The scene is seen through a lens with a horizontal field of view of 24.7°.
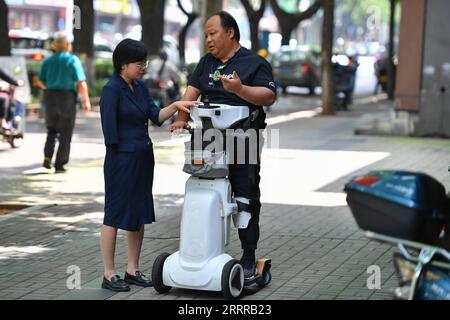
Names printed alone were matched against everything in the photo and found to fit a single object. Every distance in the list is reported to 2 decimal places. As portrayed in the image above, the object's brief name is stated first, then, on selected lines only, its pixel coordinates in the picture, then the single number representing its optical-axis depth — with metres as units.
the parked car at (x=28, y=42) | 31.56
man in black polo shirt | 6.77
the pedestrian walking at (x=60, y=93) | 12.83
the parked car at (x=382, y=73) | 32.81
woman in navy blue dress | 6.89
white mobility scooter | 6.60
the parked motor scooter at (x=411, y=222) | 4.80
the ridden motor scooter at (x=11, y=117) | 15.79
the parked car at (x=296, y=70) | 32.28
